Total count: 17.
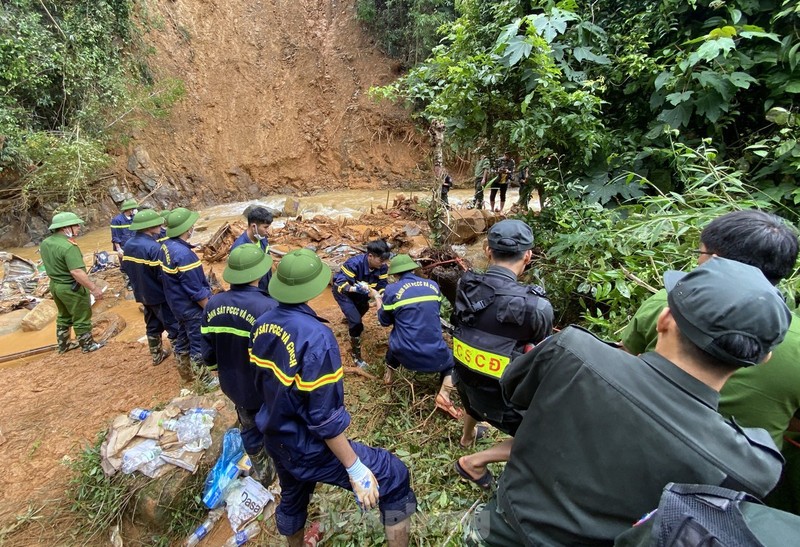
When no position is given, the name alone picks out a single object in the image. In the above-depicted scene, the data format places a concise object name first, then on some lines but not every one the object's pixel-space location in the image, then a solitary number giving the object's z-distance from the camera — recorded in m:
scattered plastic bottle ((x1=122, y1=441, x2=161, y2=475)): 2.62
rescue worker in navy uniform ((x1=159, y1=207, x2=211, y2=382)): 3.70
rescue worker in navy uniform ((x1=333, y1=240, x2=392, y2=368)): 4.12
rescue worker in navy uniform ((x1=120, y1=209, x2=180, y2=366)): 3.97
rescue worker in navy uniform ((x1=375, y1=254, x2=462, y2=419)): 3.23
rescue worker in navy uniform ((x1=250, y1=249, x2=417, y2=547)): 1.79
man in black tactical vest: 2.07
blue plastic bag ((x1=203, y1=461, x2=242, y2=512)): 2.60
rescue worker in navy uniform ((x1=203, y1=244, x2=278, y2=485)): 2.45
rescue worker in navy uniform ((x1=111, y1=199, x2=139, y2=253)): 6.89
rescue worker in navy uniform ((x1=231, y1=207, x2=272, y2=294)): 4.10
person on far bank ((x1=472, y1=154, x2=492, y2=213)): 6.15
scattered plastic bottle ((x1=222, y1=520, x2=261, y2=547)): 2.45
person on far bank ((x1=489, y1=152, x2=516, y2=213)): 6.62
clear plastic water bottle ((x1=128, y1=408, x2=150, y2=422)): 3.00
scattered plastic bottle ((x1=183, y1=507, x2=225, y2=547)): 2.49
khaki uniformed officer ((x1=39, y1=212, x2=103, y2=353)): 4.36
